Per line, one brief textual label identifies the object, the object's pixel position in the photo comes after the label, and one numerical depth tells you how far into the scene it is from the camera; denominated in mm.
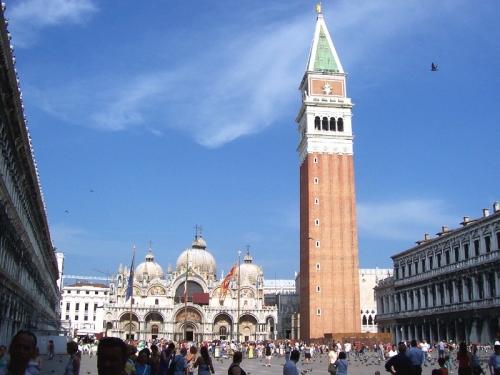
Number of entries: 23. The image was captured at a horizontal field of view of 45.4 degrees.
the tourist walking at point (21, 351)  4863
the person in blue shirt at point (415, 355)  13969
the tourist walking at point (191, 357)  15673
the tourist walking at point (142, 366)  11339
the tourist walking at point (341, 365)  14398
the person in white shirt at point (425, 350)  32344
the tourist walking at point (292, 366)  11484
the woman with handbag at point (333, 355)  18359
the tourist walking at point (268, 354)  36878
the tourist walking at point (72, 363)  10859
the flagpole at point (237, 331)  83288
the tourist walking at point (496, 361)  13586
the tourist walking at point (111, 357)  4555
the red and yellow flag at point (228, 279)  69625
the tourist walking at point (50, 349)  35969
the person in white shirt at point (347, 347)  51494
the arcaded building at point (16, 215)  20562
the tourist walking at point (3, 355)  12381
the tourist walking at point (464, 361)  13961
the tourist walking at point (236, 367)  9594
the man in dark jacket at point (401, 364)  10273
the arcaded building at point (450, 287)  43156
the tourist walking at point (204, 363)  12750
